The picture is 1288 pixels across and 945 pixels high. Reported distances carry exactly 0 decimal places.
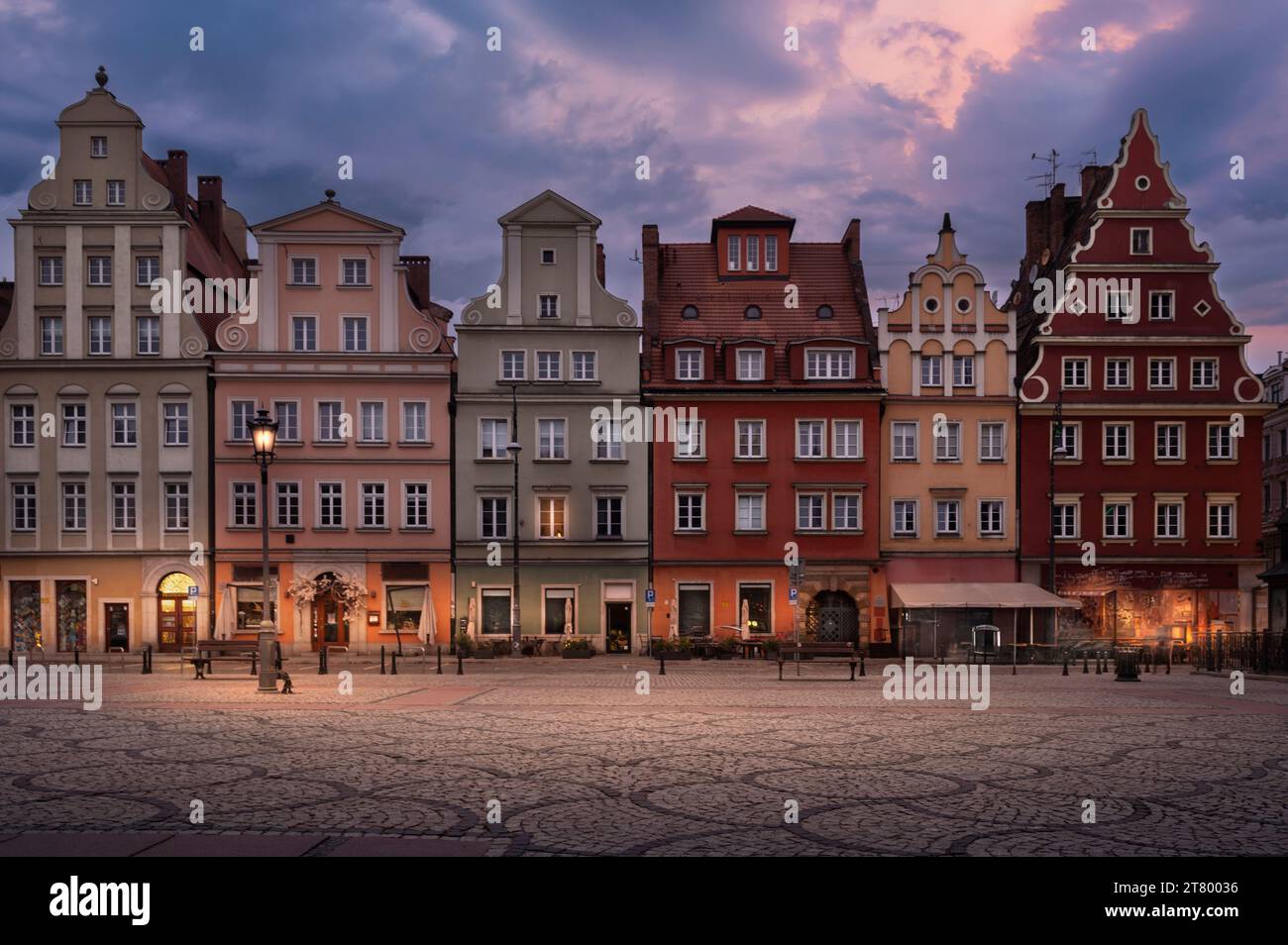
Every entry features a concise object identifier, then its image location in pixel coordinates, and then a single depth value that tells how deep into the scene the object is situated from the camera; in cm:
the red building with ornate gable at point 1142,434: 4428
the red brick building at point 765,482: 4397
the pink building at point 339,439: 4312
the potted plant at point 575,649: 3988
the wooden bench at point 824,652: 3180
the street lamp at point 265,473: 2478
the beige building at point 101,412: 4281
